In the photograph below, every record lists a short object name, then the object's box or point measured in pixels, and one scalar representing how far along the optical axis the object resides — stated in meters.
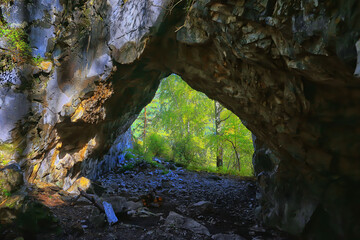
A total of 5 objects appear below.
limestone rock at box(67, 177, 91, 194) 6.41
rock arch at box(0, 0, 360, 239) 2.85
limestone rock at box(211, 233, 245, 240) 4.27
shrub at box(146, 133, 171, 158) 16.06
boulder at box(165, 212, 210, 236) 4.55
